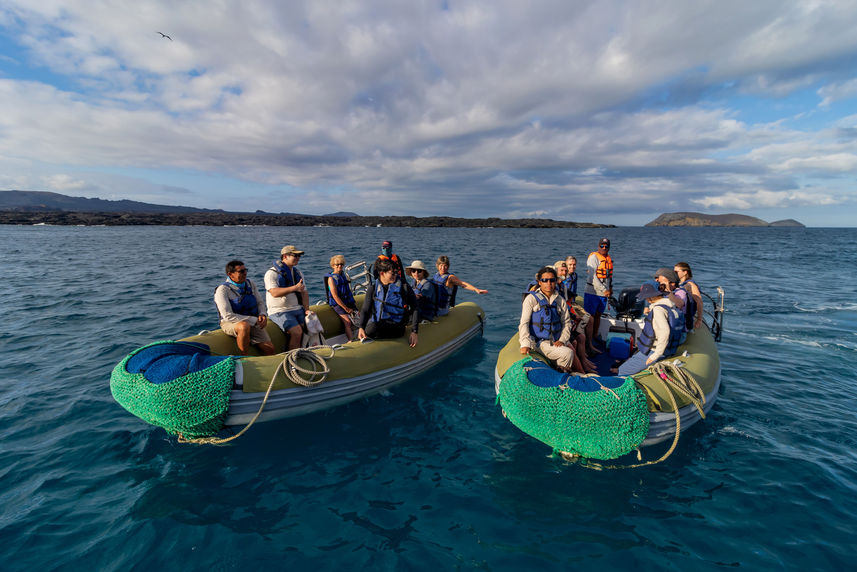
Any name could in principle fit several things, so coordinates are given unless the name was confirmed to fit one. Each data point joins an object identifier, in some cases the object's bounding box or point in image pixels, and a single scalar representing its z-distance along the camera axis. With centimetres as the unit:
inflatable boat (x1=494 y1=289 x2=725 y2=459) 419
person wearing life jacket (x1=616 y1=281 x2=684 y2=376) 541
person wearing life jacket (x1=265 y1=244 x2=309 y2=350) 643
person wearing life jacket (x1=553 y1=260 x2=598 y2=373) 650
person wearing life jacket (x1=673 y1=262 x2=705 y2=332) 651
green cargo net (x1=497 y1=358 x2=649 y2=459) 418
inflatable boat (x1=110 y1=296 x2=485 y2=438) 443
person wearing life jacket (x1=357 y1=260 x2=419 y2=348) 630
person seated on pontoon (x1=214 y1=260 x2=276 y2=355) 586
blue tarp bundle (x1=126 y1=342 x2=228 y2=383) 449
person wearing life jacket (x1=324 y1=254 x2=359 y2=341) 716
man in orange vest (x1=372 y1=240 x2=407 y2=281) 700
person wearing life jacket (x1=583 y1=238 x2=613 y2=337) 790
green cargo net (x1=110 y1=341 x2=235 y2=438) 438
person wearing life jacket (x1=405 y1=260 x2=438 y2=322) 695
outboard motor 836
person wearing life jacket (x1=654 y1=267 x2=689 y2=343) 584
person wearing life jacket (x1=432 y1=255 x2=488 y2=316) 795
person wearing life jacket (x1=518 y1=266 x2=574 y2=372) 549
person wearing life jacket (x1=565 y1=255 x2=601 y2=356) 743
